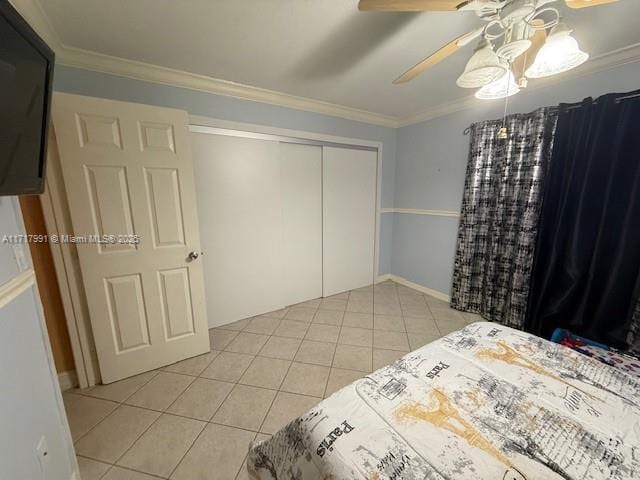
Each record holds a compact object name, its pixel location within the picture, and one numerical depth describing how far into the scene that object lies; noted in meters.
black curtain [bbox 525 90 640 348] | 1.70
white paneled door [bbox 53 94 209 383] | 1.50
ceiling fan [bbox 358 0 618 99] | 0.92
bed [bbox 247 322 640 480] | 0.69
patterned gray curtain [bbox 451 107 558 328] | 2.10
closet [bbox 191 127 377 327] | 2.29
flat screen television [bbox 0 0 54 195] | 0.64
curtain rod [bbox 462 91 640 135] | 1.63
